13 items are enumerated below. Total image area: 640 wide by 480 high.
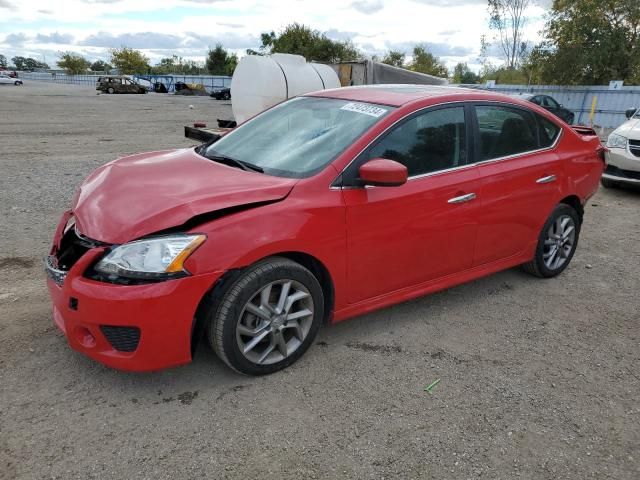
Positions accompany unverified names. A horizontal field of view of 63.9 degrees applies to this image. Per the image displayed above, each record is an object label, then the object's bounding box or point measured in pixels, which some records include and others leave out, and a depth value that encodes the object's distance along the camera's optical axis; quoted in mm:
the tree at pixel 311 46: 43312
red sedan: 2629
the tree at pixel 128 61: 87625
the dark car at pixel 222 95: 41500
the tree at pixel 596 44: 22875
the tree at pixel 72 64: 98000
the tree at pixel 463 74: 66825
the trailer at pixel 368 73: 13562
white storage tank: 11273
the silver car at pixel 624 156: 8070
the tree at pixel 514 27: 34969
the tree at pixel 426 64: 57125
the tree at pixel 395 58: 55375
